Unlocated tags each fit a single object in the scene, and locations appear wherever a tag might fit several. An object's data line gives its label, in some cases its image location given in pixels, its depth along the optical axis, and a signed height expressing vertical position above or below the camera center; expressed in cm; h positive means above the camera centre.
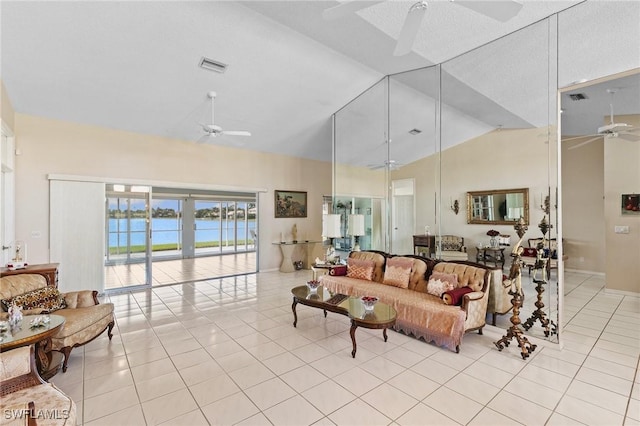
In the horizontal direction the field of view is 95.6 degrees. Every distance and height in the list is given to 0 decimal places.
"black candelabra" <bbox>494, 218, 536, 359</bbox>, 325 -105
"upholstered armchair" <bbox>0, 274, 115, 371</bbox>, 293 -112
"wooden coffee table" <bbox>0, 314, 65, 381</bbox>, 228 -102
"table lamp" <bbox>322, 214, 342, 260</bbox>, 556 -25
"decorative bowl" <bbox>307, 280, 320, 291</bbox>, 418 -105
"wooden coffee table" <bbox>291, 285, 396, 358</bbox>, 313 -115
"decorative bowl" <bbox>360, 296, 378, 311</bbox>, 338 -106
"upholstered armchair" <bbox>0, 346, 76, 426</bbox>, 162 -114
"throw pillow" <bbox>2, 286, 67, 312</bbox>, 308 -96
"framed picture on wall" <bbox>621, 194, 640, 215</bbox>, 499 +16
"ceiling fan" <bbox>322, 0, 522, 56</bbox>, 213 +164
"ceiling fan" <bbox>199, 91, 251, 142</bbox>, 448 +130
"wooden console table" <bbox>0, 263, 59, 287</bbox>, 378 -77
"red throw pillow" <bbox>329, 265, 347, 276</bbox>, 517 -103
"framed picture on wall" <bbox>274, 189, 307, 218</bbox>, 800 +26
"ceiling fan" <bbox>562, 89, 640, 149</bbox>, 427 +126
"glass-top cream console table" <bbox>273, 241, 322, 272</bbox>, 787 -114
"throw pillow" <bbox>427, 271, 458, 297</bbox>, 380 -94
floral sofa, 335 -112
